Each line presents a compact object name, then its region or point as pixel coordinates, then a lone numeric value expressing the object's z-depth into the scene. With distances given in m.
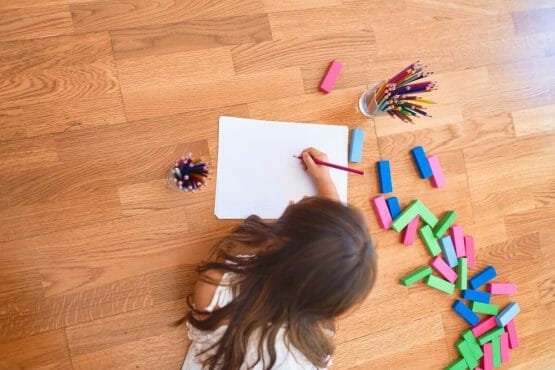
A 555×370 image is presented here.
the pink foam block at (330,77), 1.14
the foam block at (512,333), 1.28
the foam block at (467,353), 1.23
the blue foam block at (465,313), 1.23
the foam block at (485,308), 1.24
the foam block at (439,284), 1.20
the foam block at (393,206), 1.17
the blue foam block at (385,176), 1.16
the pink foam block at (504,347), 1.27
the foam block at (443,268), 1.21
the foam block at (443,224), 1.20
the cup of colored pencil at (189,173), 0.97
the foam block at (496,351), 1.25
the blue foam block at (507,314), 1.25
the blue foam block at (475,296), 1.23
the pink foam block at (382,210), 1.17
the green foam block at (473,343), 1.23
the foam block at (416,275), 1.18
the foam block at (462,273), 1.22
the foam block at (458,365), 1.23
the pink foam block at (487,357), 1.24
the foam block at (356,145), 1.14
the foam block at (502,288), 1.26
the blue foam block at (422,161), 1.19
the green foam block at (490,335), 1.24
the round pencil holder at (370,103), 1.11
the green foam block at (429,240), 1.19
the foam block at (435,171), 1.21
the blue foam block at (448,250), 1.21
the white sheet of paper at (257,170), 1.07
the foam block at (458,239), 1.22
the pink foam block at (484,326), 1.24
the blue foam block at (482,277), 1.24
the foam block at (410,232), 1.18
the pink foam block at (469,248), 1.24
